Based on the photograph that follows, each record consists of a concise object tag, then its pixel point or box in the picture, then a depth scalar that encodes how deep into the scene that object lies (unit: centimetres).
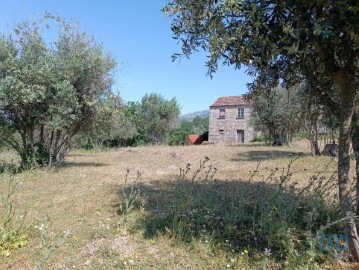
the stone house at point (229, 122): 4069
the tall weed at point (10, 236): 377
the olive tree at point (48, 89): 905
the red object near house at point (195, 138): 4480
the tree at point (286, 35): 260
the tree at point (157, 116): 3594
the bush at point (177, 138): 4066
